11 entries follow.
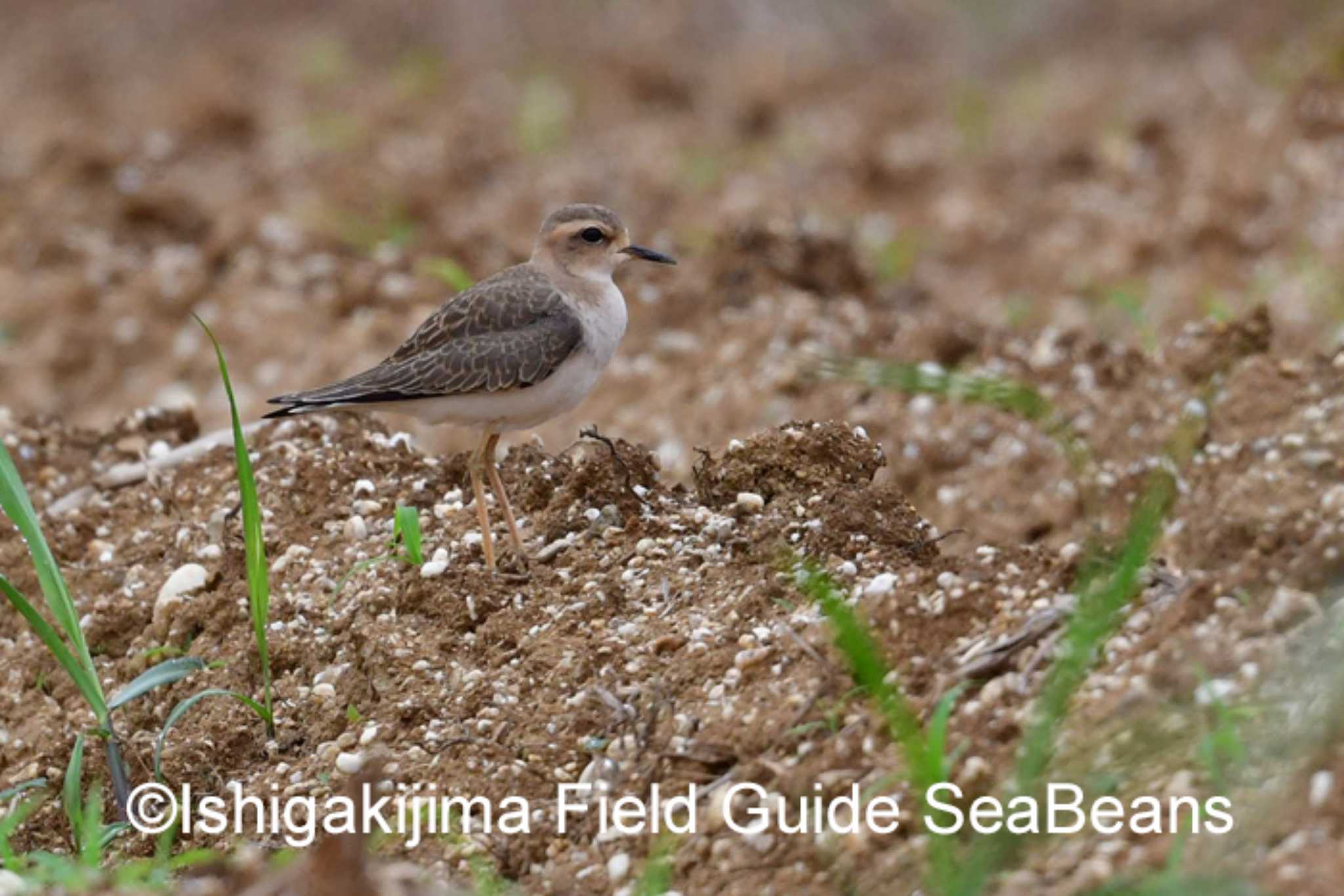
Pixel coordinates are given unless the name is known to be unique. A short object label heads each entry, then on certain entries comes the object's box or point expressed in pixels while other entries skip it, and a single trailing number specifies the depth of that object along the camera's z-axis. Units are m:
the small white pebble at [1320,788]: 6.18
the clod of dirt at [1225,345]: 12.57
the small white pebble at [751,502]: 8.98
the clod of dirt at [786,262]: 16.03
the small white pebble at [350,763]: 8.02
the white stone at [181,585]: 9.64
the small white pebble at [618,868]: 6.96
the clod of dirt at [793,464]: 9.05
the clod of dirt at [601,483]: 9.30
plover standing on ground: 9.29
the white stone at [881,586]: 7.89
